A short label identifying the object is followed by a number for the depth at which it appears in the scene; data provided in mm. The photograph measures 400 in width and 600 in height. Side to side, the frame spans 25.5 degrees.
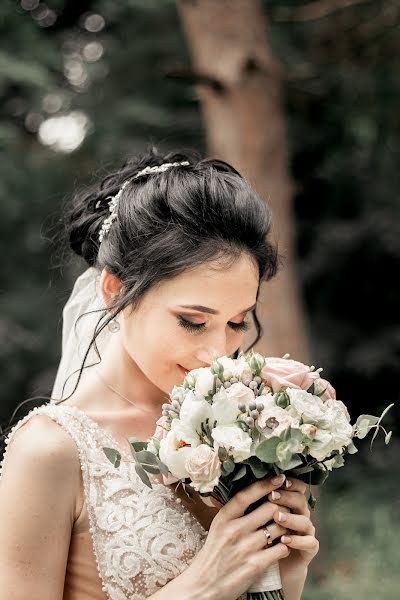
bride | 2330
